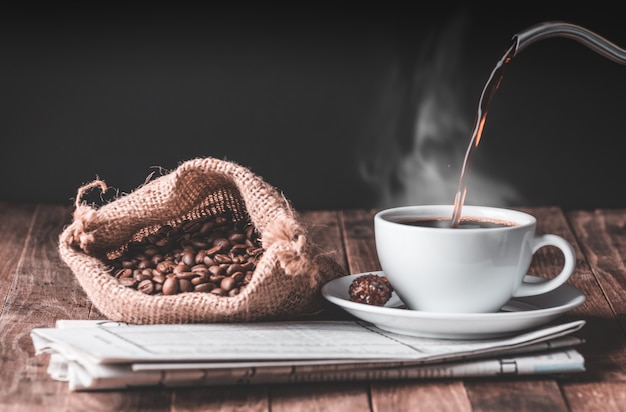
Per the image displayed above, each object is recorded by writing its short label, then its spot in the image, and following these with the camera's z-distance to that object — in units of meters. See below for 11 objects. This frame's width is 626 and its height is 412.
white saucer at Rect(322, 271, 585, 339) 1.06
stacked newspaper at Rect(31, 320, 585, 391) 1.00
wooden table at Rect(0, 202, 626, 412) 0.99
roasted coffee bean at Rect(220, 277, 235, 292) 1.18
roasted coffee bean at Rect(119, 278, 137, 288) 1.21
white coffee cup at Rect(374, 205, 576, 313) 1.10
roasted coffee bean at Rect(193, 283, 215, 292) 1.18
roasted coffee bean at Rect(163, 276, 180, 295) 1.18
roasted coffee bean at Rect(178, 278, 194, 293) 1.19
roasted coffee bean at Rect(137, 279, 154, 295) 1.20
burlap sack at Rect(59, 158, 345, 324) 1.14
